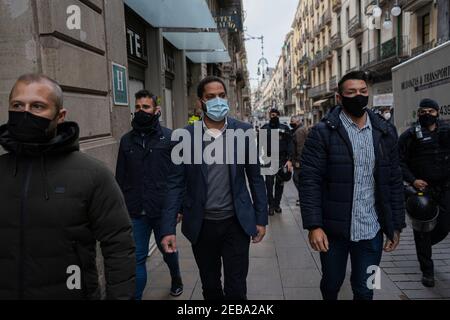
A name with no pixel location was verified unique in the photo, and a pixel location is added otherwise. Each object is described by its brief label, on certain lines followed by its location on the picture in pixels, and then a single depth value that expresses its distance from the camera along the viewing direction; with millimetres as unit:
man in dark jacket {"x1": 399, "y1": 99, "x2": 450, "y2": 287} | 4086
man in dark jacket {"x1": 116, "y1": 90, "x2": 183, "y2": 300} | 3533
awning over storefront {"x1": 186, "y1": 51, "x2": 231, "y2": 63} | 11862
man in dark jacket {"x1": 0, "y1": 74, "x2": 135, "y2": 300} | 1699
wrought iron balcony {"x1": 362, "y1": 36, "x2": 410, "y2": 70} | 22894
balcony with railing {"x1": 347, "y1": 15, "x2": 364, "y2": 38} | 30406
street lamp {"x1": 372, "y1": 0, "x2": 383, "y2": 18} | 16305
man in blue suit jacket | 2857
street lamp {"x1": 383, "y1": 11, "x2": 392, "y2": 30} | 18823
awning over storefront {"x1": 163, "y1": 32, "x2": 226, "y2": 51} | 8961
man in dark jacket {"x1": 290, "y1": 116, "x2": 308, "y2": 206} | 7777
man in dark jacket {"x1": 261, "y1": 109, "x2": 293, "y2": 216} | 7555
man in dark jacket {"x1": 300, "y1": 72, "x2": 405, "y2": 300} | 2803
